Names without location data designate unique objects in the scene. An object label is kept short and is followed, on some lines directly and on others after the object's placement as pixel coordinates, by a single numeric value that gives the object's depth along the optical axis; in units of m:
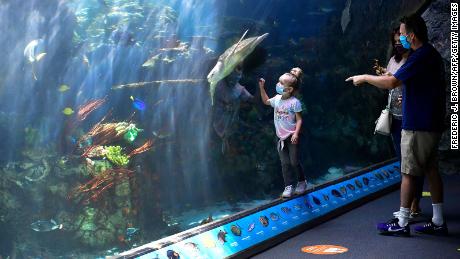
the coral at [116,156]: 3.83
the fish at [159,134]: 4.30
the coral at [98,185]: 3.60
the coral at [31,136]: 3.29
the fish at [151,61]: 4.24
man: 4.00
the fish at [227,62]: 4.93
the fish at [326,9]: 7.80
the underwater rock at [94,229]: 3.61
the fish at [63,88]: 3.48
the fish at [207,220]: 4.77
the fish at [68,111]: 3.51
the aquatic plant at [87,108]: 3.61
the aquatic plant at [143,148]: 4.04
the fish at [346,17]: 8.32
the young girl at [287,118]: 4.80
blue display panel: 3.66
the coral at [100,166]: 3.72
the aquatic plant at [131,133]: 3.98
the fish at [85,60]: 3.65
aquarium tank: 3.28
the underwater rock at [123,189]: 3.90
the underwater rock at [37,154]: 3.29
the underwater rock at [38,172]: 3.30
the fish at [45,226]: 3.34
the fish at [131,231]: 3.99
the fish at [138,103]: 4.08
